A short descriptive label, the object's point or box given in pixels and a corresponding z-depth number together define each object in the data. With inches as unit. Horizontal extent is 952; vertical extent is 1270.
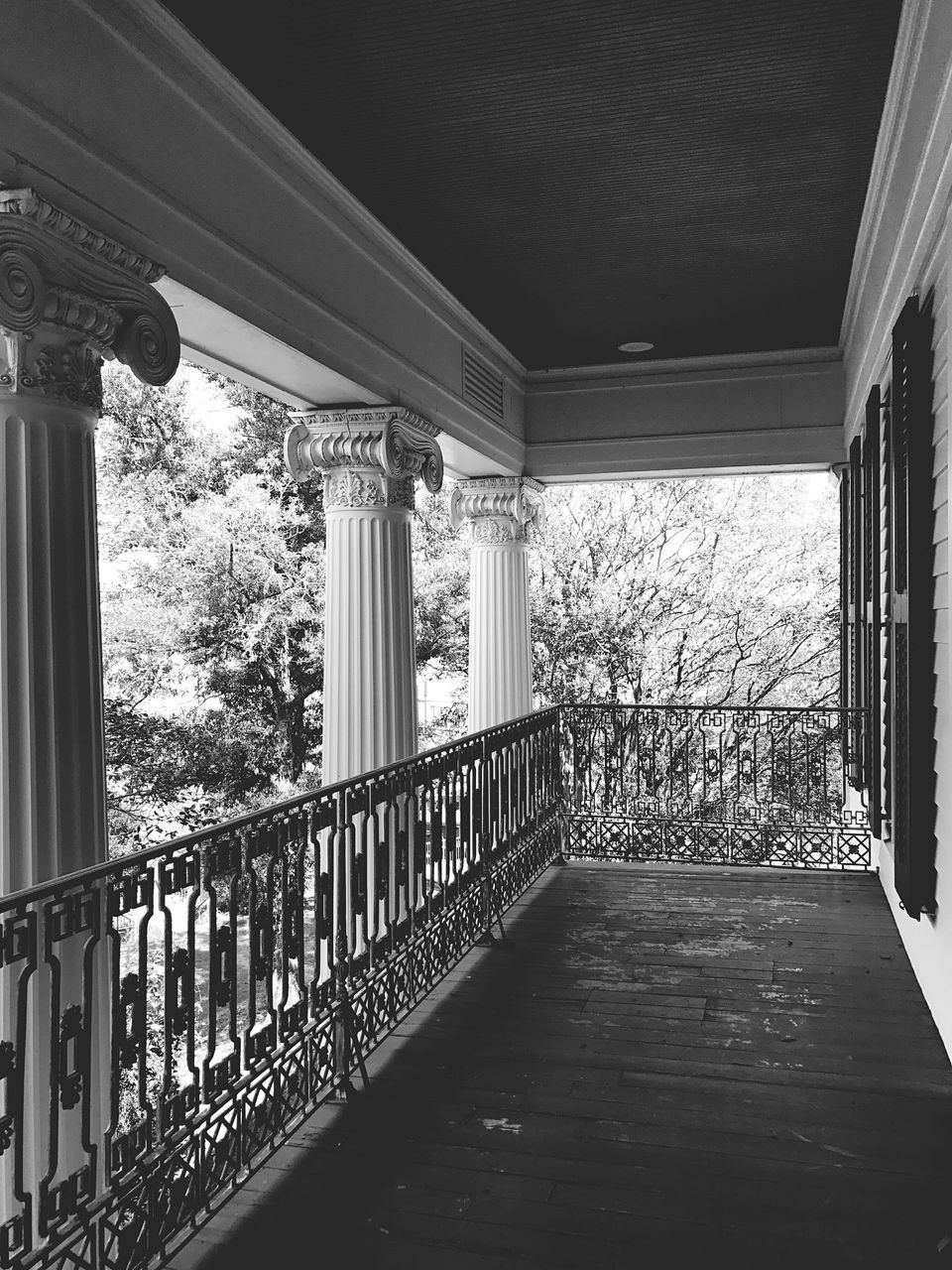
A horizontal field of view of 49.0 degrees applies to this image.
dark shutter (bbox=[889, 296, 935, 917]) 156.9
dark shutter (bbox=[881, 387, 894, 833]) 196.5
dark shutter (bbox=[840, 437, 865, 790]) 269.4
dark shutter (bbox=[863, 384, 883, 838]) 219.3
